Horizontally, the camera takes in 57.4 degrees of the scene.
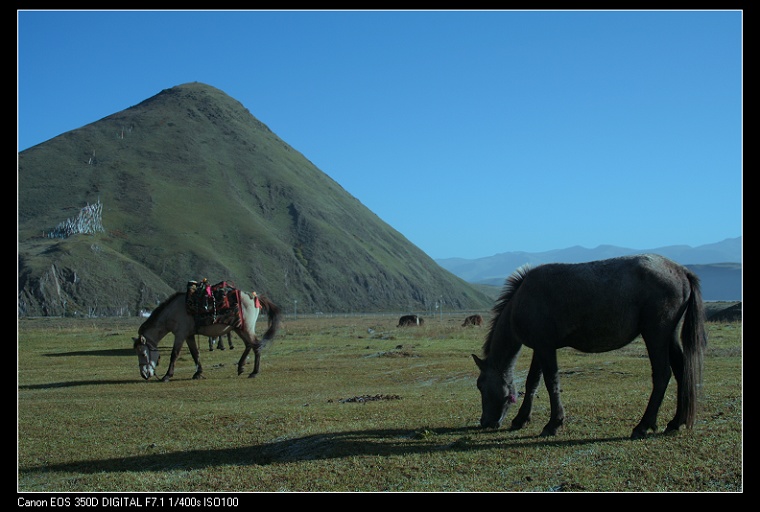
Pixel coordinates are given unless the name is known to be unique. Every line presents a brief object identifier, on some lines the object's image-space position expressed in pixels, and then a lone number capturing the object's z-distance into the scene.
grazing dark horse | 10.59
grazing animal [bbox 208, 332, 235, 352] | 35.49
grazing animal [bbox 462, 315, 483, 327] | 55.90
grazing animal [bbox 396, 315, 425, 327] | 61.72
